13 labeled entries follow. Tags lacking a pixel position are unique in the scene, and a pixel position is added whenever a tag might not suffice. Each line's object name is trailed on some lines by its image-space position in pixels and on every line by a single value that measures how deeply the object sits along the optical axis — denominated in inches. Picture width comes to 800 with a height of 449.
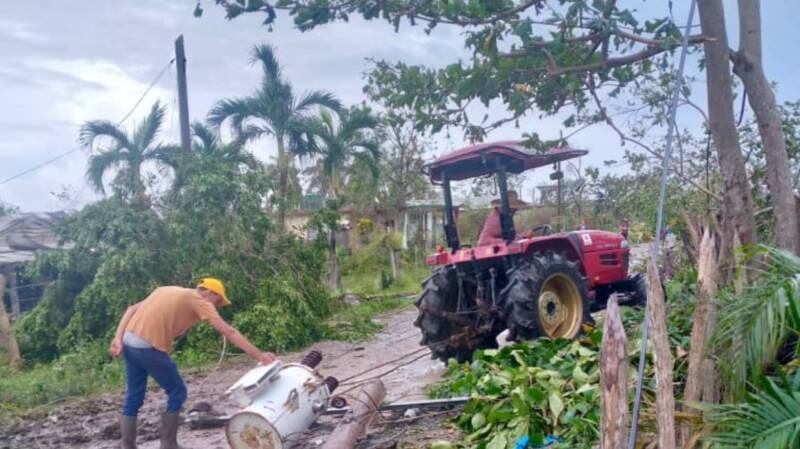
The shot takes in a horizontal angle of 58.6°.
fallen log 201.2
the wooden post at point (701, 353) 140.9
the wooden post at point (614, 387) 115.6
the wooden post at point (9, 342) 432.5
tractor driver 307.0
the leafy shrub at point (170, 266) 435.2
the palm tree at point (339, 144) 651.5
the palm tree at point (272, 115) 638.5
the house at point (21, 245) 647.8
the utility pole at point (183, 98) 561.9
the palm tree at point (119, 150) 582.9
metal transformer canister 197.3
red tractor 287.6
